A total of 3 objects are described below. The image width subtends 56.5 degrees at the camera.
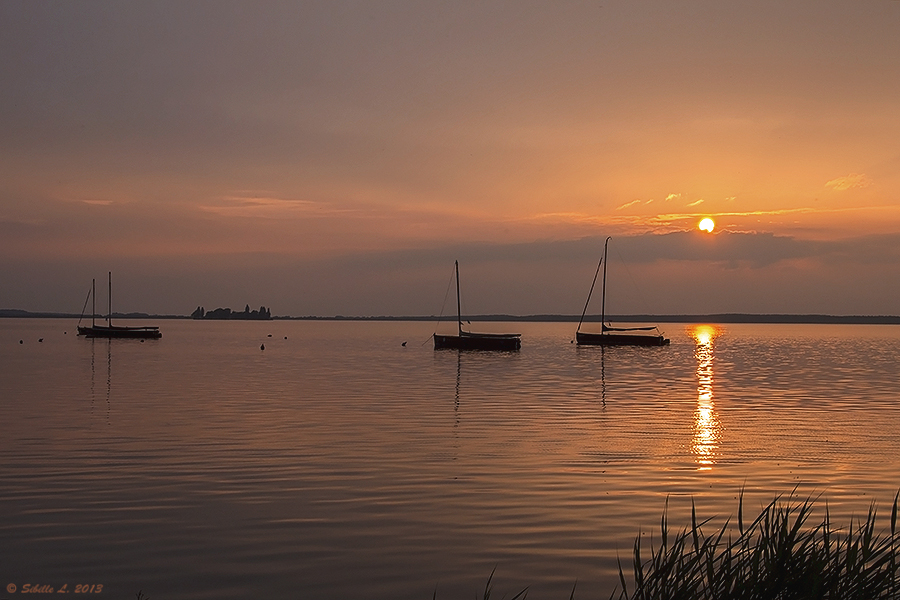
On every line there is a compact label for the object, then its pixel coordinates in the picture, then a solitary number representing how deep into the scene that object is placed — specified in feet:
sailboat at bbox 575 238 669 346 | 347.15
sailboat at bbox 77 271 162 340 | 417.49
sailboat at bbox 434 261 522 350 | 311.88
